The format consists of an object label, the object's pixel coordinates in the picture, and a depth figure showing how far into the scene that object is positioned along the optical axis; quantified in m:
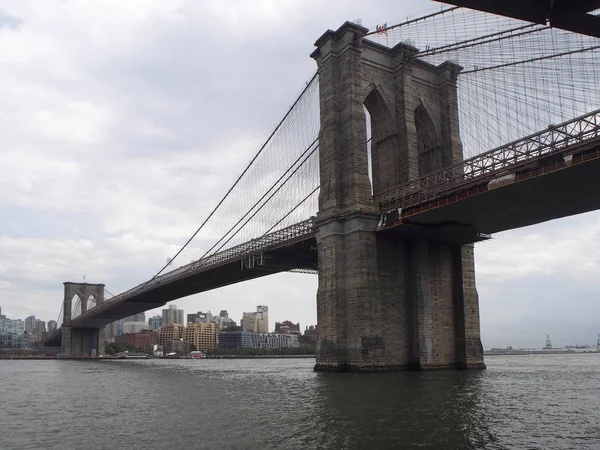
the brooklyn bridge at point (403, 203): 37.09
